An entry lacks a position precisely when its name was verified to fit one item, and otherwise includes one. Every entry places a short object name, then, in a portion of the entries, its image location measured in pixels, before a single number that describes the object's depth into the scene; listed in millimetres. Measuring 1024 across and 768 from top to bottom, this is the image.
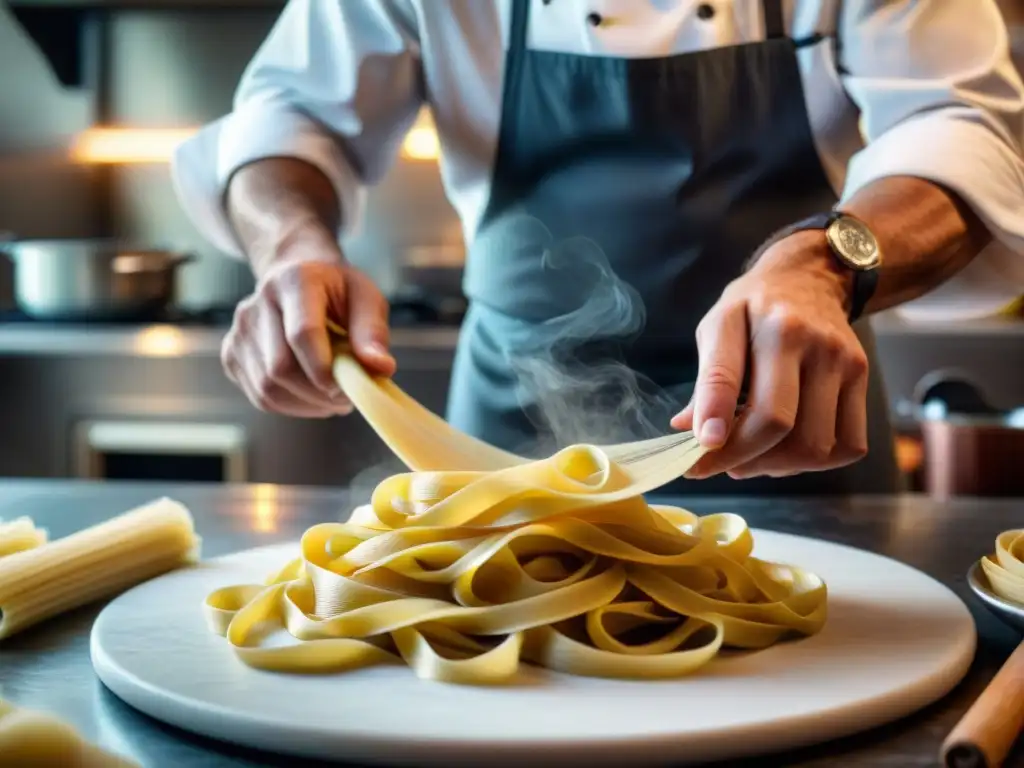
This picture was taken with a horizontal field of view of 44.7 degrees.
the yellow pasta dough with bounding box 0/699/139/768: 622
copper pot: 2062
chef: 1543
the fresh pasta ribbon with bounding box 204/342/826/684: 874
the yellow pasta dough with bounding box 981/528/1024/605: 916
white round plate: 730
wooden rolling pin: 684
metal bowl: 873
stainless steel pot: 2924
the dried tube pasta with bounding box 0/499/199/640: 1018
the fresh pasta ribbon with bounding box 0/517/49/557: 1124
